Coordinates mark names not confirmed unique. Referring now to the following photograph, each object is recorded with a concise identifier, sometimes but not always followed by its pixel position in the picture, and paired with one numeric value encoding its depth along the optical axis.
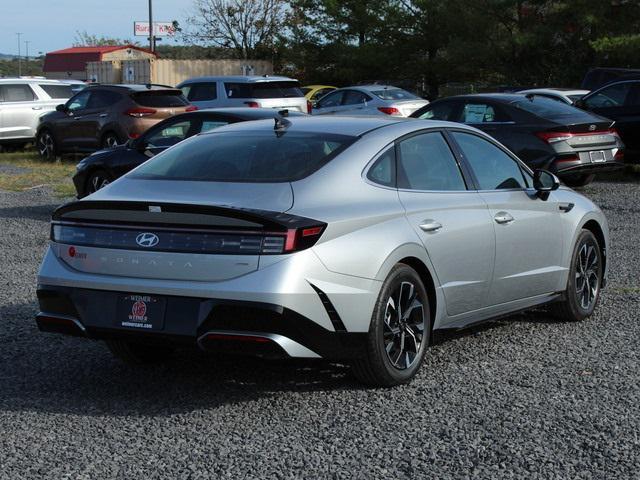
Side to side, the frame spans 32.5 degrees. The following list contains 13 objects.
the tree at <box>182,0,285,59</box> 60.36
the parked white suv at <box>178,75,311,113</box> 22.67
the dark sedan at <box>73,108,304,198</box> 13.26
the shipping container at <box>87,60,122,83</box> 55.78
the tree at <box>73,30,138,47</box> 99.97
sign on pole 56.03
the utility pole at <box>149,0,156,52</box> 52.72
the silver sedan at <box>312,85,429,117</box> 25.19
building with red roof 85.06
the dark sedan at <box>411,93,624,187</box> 15.39
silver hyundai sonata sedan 5.29
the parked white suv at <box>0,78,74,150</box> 27.31
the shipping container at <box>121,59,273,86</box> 50.91
